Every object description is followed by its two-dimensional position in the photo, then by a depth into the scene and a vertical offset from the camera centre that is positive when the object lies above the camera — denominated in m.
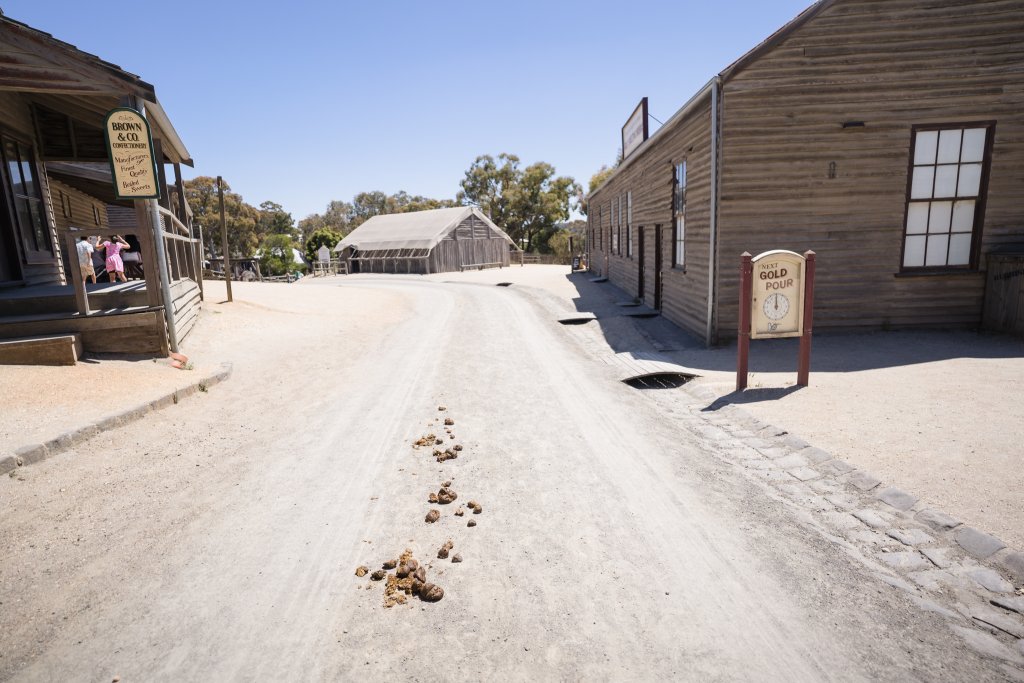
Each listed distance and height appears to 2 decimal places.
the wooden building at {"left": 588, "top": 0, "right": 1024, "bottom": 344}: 9.79 +1.38
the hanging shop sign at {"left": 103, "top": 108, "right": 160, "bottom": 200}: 8.31 +1.62
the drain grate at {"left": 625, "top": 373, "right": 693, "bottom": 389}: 8.36 -2.20
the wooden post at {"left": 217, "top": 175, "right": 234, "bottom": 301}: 16.16 +0.63
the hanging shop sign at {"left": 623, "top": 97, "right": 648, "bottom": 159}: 18.94 +4.21
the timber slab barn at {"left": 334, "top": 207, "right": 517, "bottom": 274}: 42.00 +0.47
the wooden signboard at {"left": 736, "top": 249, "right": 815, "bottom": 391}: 7.41 -0.87
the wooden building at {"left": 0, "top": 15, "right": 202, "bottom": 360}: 7.91 +1.12
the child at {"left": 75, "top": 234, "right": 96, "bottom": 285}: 11.26 +0.10
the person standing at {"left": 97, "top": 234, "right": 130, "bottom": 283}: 12.86 +0.03
